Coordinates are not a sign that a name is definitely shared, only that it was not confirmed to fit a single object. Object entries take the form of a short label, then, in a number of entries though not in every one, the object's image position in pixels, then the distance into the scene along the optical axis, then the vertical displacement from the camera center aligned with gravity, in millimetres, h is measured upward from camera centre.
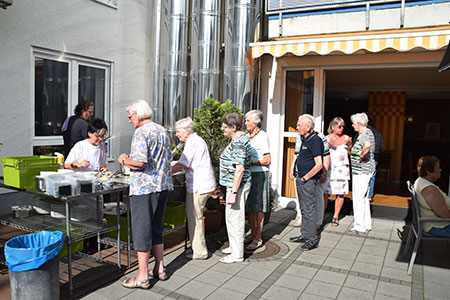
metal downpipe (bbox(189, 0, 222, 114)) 7082 +1448
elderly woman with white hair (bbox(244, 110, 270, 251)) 4703 -520
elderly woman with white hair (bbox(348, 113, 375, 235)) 5379 -510
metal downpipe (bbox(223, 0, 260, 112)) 6824 +1356
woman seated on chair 4047 -706
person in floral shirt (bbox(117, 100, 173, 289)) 3412 -483
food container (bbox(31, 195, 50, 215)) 4094 -899
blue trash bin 2943 -1186
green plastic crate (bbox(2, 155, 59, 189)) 3684 -461
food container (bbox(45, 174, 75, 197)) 3367 -565
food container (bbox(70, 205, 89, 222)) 4043 -967
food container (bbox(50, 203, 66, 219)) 4020 -927
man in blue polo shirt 4625 -553
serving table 3416 -1027
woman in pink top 4164 -470
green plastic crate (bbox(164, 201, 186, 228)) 4656 -1110
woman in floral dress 5844 -562
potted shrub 5250 -104
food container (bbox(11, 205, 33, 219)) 3974 -945
